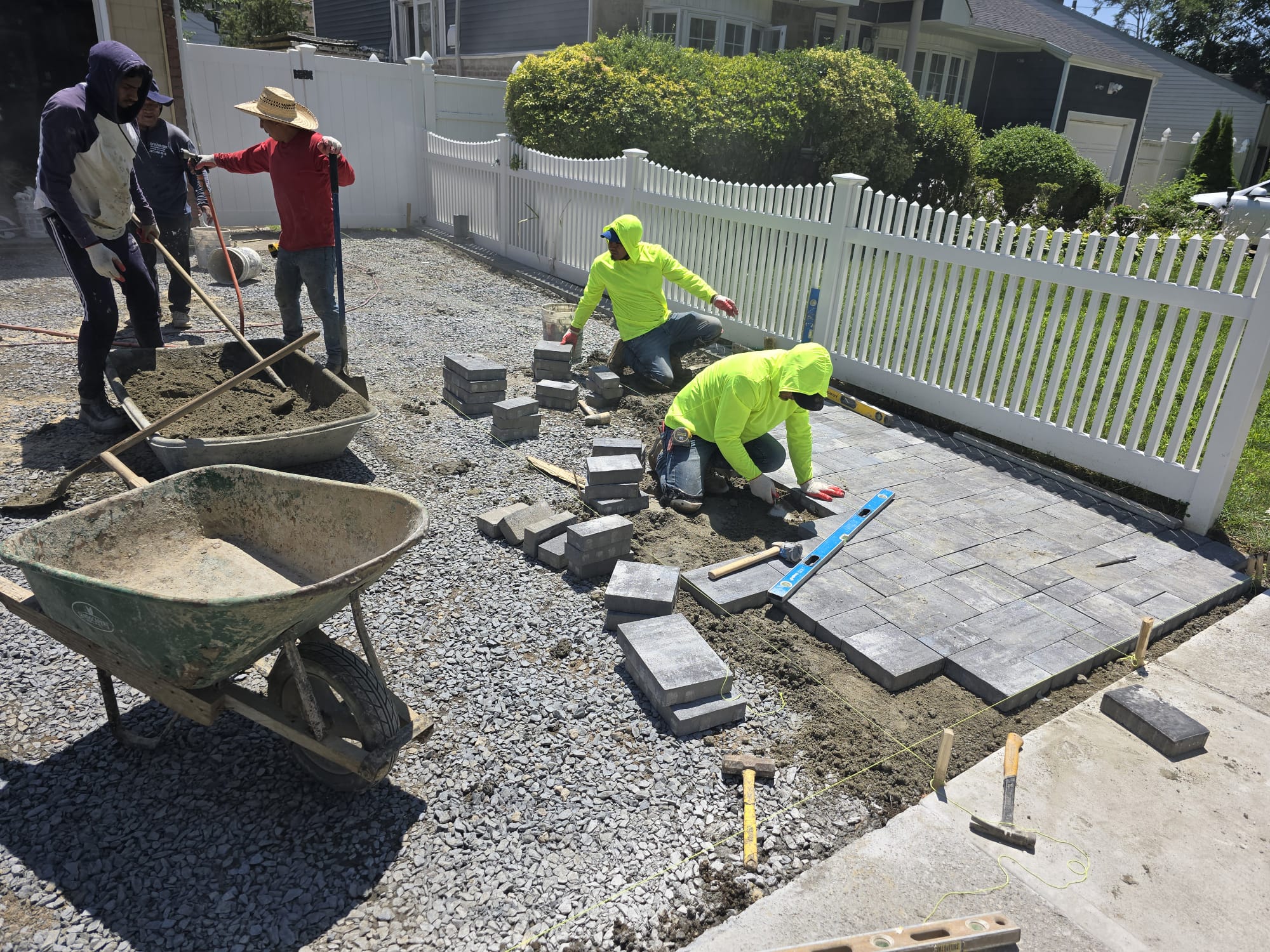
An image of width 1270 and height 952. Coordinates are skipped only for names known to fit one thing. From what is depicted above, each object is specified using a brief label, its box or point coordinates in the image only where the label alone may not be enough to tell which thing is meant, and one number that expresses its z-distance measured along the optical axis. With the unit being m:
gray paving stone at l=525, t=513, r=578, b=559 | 4.56
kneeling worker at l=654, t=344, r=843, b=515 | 4.73
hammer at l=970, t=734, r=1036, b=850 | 2.93
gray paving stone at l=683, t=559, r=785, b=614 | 4.24
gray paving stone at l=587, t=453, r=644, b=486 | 4.97
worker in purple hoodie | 4.83
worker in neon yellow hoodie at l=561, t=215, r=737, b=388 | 7.18
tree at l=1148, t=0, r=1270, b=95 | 37.66
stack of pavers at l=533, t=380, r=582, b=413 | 6.79
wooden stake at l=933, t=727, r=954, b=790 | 3.12
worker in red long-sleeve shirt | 6.10
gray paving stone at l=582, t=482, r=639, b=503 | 5.02
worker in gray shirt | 7.48
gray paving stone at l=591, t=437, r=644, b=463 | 5.37
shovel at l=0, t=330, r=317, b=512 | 4.27
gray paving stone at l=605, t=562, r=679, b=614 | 3.97
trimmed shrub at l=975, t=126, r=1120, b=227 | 16.94
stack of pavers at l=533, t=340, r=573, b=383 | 7.03
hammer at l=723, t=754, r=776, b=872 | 3.08
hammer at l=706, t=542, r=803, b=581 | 4.45
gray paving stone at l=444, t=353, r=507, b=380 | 6.37
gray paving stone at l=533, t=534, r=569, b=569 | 4.45
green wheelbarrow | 2.50
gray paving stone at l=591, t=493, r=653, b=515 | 5.00
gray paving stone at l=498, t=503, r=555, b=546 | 4.69
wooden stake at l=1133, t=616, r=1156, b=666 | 3.93
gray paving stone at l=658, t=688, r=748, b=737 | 3.36
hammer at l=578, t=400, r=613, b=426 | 6.57
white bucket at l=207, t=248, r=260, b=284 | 8.78
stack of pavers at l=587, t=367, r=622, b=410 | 6.88
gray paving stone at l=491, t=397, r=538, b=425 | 5.95
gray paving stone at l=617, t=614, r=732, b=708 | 3.40
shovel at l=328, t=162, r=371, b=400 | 6.04
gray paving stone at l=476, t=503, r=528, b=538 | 4.78
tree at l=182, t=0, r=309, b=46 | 23.17
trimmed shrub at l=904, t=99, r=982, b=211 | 15.60
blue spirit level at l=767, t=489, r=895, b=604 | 4.35
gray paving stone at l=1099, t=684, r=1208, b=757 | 3.44
